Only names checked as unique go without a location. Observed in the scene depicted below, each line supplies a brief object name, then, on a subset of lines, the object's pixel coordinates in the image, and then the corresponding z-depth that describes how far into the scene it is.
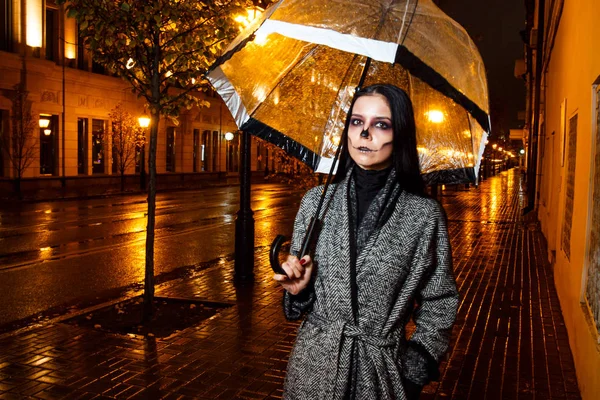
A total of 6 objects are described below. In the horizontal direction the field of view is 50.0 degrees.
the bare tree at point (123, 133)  32.16
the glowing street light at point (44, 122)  30.41
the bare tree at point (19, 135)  27.09
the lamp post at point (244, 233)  9.55
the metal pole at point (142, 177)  31.58
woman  2.44
